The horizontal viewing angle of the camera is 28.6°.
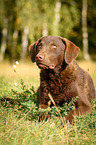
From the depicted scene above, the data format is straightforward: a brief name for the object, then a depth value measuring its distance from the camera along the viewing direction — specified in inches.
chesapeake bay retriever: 129.7
